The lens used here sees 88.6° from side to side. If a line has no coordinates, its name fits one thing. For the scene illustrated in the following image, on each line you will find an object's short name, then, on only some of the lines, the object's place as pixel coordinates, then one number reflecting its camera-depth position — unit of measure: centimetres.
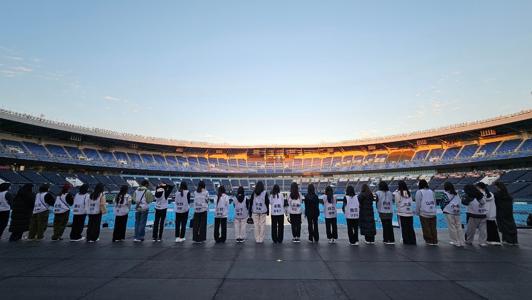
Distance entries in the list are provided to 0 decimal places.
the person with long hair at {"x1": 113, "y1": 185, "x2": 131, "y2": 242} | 851
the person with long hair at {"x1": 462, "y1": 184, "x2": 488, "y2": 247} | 806
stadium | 3694
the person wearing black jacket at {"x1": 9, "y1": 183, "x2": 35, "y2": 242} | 859
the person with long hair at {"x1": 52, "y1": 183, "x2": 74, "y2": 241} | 869
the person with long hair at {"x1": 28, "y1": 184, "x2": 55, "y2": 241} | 876
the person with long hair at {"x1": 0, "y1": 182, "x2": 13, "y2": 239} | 859
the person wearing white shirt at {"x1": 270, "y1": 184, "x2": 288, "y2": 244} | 833
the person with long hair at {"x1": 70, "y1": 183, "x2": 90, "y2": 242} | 857
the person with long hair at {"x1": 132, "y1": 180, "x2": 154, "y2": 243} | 846
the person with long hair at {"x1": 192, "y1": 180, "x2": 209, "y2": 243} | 830
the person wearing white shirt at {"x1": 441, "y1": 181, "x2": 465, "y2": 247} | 797
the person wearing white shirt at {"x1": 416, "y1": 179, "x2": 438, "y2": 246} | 809
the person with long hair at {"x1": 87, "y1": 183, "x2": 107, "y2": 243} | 844
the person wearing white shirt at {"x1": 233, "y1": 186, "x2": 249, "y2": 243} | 845
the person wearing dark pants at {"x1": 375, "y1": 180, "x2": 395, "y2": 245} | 835
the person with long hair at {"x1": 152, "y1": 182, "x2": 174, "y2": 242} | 848
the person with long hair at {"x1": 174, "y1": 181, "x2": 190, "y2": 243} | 845
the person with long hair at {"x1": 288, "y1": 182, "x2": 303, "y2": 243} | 854
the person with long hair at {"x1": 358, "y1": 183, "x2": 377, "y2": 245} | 831
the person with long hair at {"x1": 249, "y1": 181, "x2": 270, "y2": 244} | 834
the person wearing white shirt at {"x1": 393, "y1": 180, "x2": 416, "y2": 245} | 821
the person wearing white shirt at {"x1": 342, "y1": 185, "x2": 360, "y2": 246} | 813
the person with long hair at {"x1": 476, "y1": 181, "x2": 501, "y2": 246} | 816
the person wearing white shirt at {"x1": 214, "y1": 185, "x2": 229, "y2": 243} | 834
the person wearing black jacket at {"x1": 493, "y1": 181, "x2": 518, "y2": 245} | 815
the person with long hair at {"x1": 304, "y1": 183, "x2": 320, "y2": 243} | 845
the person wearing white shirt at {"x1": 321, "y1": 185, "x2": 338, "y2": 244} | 834
